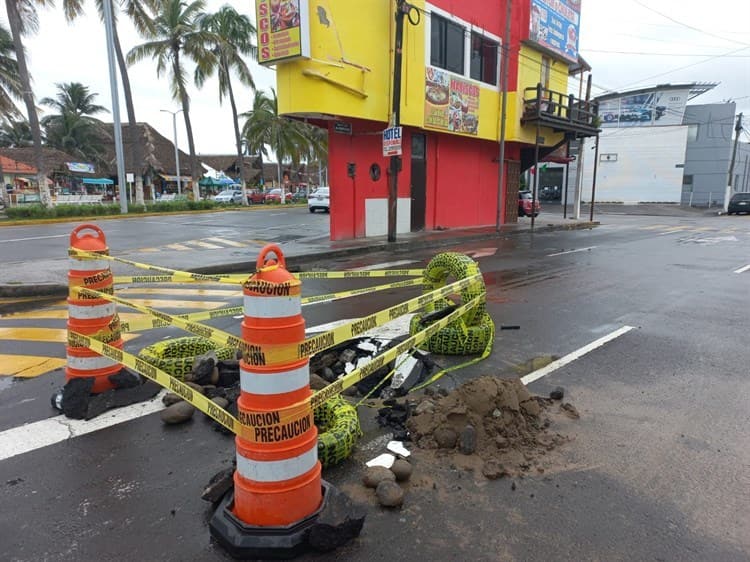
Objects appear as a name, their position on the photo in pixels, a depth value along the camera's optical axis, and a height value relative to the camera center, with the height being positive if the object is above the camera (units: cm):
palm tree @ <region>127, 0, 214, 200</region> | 3306 +906
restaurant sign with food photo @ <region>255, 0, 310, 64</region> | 1377 +424
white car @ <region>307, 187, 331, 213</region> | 3303 -91
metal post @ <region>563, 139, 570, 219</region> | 2811 +198
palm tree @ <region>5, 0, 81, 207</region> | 2467 +658
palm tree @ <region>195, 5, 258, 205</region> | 3606 +982
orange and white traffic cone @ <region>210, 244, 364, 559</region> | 238 -117
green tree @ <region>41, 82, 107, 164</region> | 6059 +706
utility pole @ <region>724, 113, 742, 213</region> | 4175 +278
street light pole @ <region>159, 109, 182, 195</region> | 4954 +557
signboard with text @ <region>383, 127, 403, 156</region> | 1515 +135
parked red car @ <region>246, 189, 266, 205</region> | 4988 -103
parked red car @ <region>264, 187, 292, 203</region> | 4953 -94
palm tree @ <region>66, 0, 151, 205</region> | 2828 +755
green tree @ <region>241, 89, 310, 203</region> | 4709 +506
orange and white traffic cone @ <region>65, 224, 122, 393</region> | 405 -101
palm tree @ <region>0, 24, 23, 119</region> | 3050 +641
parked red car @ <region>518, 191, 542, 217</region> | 3025 -93
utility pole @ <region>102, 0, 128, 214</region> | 2461 +467
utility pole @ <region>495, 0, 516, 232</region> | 2017 +385
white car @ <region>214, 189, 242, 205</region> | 4959 -87
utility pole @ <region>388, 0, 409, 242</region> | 1493 +234
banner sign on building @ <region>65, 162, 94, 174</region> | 5294 +194
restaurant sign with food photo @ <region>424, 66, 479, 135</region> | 1816 +310
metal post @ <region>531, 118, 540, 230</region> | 2122 +109
